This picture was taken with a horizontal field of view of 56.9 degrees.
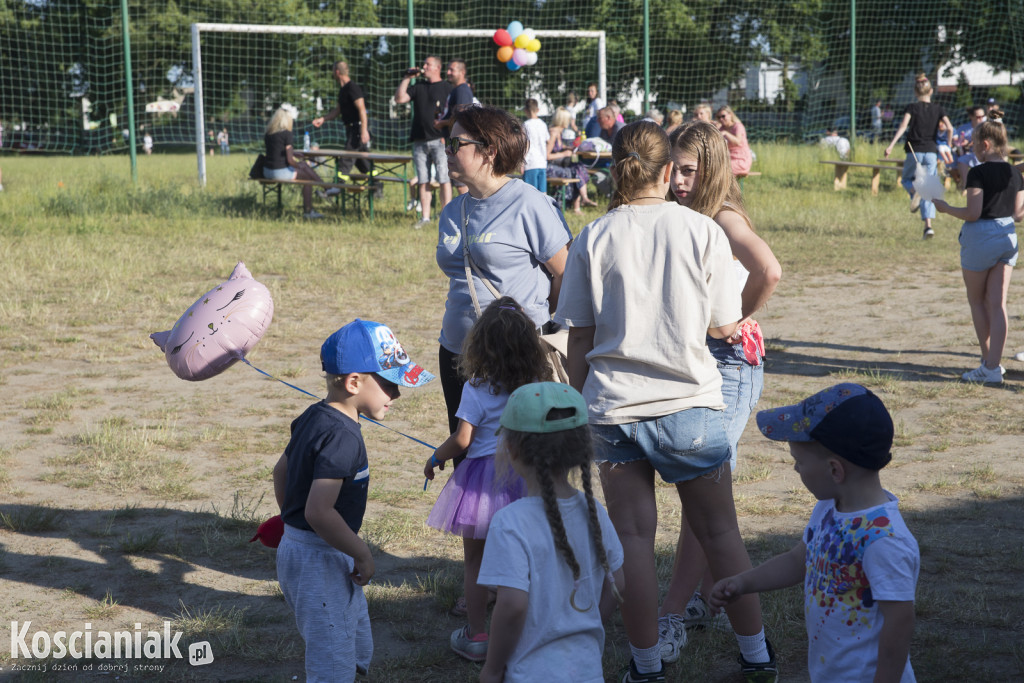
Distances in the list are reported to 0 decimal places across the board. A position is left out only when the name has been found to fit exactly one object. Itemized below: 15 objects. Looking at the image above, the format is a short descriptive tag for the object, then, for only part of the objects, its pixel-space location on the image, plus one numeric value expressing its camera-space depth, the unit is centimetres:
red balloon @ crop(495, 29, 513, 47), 1861
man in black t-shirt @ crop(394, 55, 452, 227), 1239
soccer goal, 2320
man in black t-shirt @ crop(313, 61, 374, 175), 1392
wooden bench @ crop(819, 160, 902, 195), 1723
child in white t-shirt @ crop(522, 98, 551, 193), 1309
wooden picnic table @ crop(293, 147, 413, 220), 1256
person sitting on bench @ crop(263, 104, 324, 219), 1345
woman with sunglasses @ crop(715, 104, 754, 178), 1140
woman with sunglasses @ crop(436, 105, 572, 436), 332
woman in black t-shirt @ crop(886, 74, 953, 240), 1284
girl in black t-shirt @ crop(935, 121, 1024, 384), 609
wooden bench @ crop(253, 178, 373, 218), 1284
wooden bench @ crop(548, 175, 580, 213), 1437
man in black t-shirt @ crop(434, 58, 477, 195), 1184
